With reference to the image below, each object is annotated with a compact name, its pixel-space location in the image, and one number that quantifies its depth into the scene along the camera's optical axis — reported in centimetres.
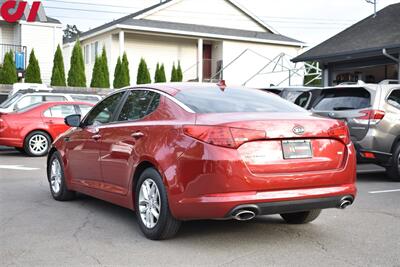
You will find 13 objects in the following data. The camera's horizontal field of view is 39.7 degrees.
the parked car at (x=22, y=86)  2062
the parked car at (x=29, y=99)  1497
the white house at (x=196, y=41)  3172
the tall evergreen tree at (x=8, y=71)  2528
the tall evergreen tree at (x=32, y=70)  2612
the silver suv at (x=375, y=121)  943
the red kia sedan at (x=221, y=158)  489
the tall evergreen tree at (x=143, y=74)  2984
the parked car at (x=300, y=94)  1188
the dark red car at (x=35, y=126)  1387
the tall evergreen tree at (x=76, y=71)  2772
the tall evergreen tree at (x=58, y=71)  2683
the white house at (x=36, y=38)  2916
